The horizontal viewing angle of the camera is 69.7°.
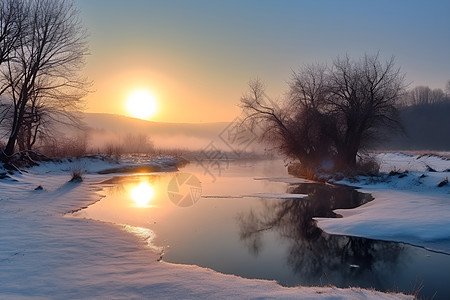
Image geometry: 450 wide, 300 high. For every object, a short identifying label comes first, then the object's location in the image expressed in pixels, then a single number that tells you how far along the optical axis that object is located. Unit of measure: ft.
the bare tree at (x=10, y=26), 67.41
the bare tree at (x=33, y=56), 74.54
